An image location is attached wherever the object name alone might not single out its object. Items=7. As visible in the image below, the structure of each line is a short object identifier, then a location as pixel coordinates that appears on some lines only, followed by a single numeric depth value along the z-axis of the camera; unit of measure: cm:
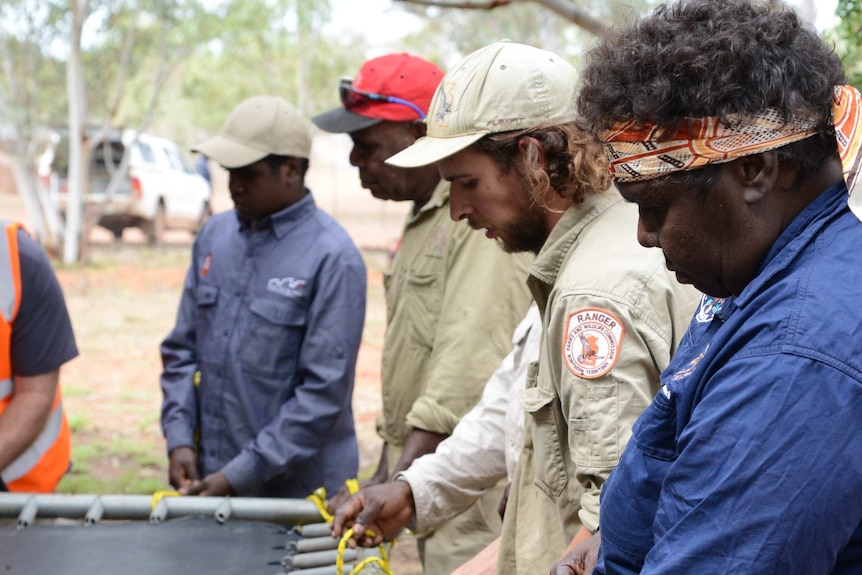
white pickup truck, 1659
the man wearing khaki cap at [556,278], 174
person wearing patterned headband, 109
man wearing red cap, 281
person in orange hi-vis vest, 293
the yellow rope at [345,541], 228
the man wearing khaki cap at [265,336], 318
